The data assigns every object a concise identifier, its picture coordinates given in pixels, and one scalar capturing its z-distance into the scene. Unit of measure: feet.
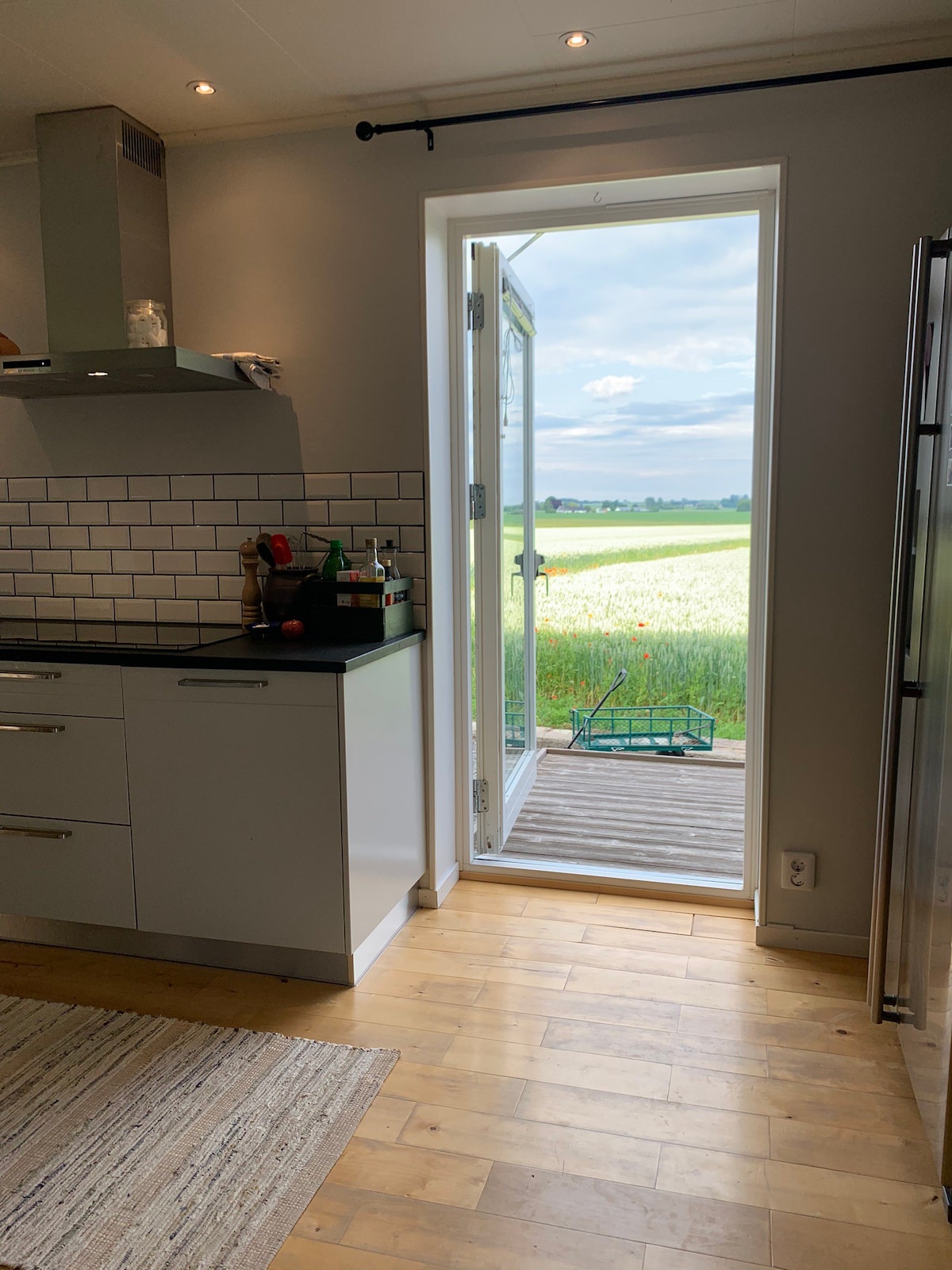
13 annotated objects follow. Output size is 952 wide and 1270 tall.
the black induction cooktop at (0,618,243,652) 8.28
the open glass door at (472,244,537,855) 10.08
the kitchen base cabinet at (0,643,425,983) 7.54
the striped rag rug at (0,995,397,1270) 5.22
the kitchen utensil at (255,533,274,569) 9.11
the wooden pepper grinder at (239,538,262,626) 9.15
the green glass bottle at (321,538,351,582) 8.67
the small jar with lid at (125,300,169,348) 8.80
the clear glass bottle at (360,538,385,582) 8.43
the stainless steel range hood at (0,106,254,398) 8.60
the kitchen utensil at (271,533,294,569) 9.01
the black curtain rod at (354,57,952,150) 7.36
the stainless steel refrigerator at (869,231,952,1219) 5.53
